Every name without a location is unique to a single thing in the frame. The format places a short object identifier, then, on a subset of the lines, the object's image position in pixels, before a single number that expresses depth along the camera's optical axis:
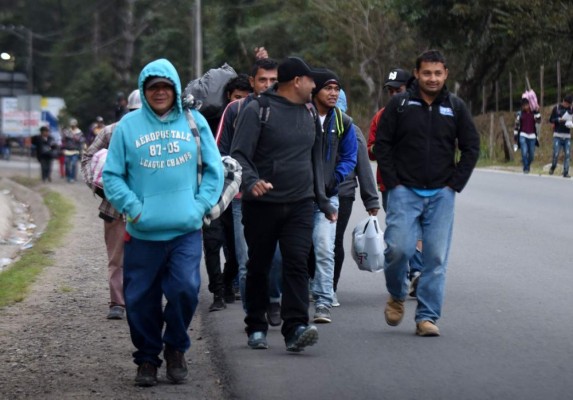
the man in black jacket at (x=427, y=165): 15.49
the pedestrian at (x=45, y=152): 67.52
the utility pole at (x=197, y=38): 80.01
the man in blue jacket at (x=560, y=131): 51.25
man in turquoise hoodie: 12.92
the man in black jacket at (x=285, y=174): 14.69
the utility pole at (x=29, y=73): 94.29
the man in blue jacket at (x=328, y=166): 16.78
